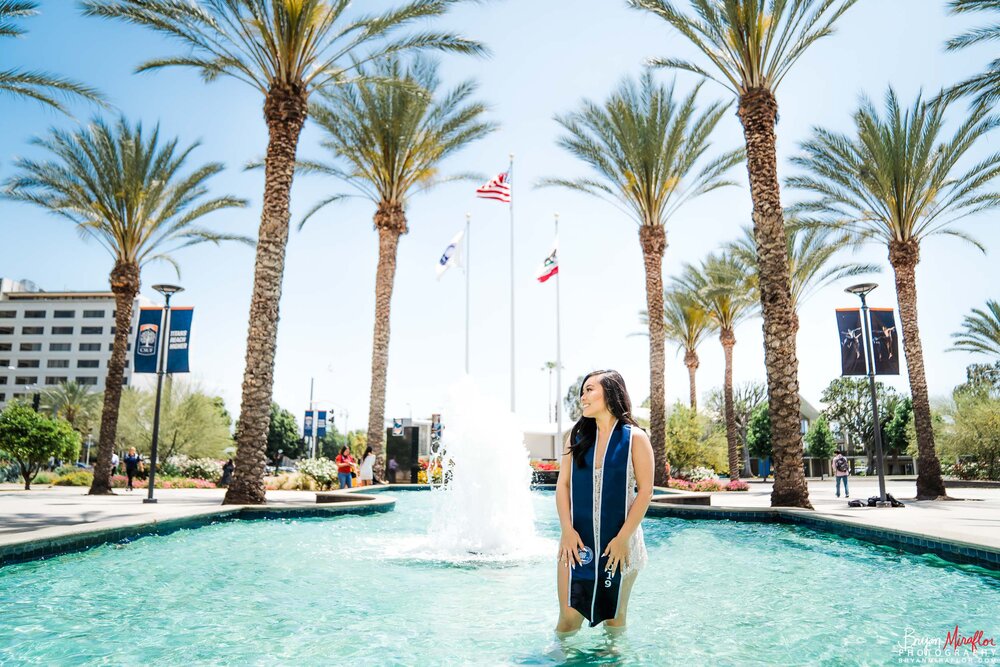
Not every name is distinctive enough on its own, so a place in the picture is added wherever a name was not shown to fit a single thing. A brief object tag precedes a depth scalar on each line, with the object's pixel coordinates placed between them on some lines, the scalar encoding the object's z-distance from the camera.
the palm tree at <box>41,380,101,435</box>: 56.22
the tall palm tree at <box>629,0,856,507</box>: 13.33
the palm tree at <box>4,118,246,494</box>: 19.25
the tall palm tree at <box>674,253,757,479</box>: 30.71
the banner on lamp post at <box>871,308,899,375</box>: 16.00
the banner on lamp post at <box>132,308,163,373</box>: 17.09
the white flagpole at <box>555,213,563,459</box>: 26.47
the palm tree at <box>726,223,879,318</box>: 27.17
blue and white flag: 25.16
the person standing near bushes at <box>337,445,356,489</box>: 19.08
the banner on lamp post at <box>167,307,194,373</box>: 16.50
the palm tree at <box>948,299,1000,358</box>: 34.12
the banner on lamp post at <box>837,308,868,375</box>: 15.89
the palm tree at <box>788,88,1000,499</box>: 18.56
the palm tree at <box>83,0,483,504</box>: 13.52
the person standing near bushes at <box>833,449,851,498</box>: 19.11
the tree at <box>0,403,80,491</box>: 23.11
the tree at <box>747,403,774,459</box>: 53.84
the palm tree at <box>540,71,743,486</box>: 21.16
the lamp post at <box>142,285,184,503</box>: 15.74
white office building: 89.56
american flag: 21.92
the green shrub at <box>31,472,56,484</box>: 26.72
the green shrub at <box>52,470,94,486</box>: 24.81
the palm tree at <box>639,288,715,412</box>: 35.34
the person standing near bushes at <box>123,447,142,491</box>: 22.20
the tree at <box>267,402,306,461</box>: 69.25
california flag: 24.58
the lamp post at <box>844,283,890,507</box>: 15.83
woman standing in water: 3.37
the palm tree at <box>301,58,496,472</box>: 21.20
